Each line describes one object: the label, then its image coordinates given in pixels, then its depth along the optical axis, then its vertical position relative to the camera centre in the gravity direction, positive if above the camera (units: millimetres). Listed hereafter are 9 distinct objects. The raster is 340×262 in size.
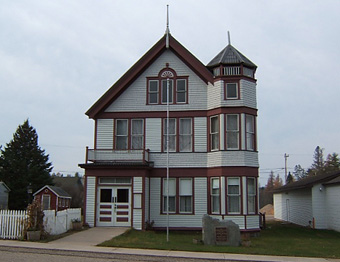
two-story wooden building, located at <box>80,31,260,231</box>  23797 +3095
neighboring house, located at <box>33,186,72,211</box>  40312 -364
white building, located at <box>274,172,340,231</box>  27297 -546
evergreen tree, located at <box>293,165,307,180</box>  126625 +7564
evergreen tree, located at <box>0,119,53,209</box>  49188 +3400
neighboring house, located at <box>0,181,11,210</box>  46500 -108
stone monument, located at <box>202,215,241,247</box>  18391 -1756
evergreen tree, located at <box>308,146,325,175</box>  100356 +9279
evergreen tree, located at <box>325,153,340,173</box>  73500 +6639
